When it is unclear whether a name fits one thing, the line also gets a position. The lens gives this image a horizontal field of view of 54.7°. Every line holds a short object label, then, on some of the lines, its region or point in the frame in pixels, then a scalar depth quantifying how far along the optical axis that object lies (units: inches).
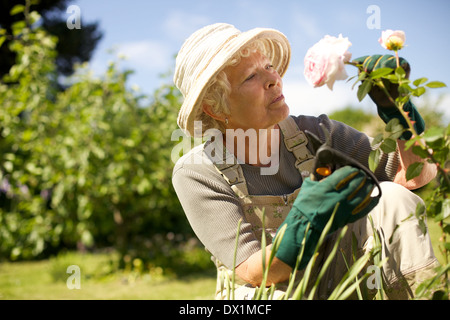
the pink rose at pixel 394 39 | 50.2
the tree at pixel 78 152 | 175.8
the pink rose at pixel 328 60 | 50.6
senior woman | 57.2
